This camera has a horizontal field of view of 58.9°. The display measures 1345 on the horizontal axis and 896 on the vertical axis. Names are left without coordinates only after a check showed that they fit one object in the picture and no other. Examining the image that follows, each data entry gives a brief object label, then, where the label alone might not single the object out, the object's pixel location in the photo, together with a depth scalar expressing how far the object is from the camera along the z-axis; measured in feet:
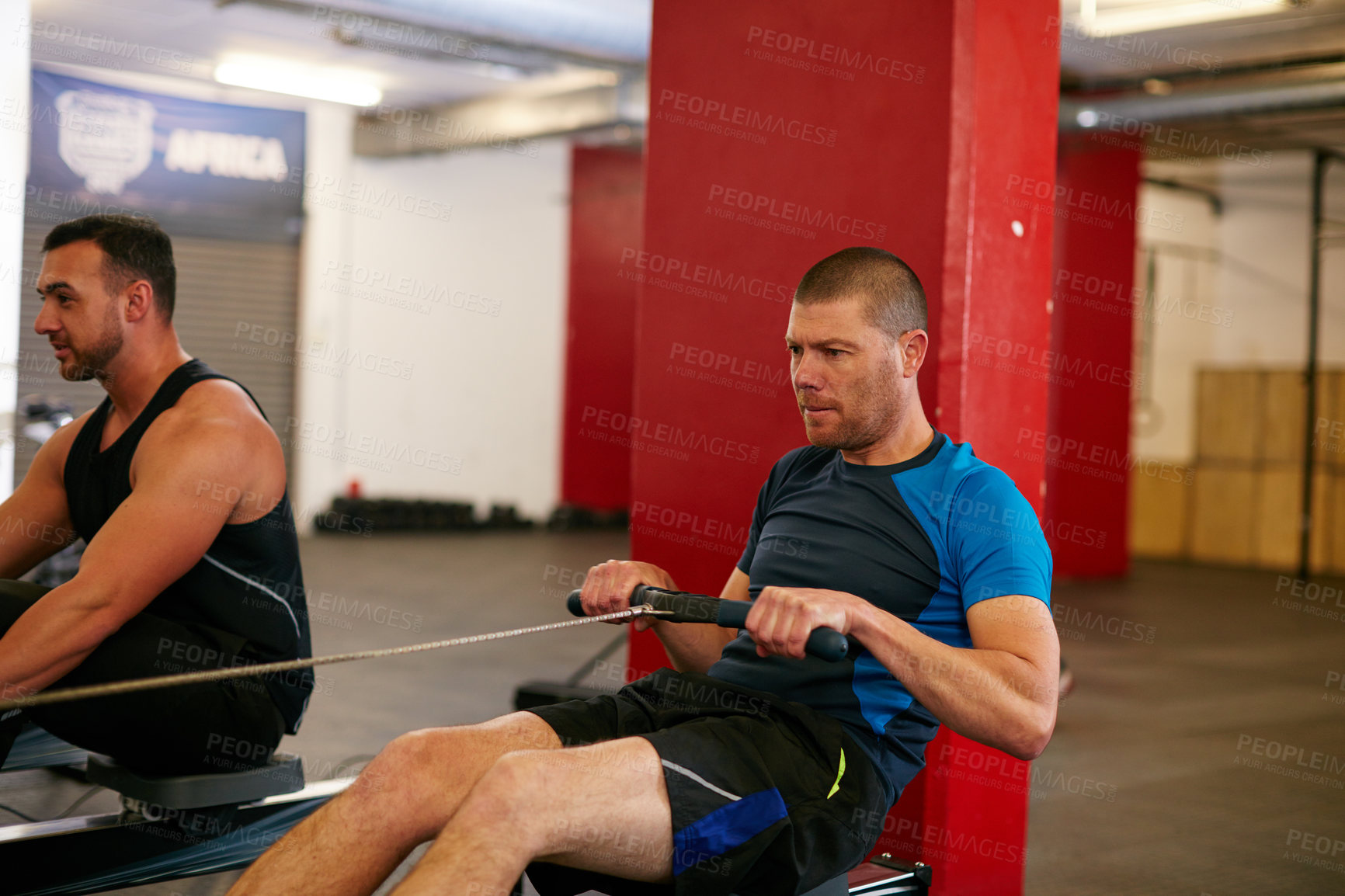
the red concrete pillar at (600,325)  32.42
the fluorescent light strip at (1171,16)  19.19
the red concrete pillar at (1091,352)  26.08
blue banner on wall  23.52
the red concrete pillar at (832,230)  7.29
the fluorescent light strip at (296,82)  26.32
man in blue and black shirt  4.64
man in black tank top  6.13
